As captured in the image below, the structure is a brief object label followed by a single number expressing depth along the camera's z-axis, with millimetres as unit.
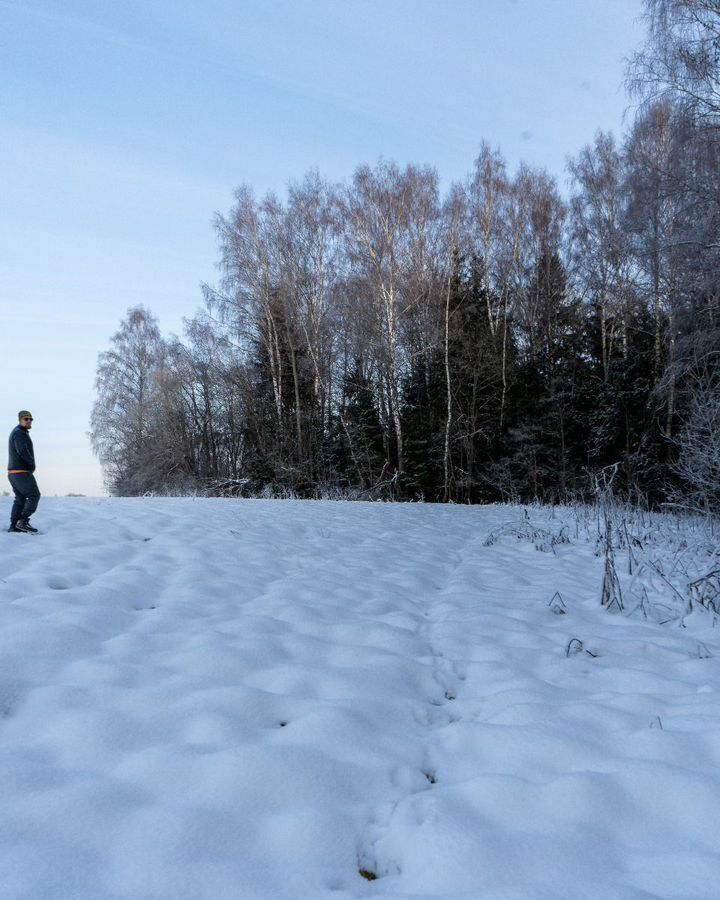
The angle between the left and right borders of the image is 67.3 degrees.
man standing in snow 6082
